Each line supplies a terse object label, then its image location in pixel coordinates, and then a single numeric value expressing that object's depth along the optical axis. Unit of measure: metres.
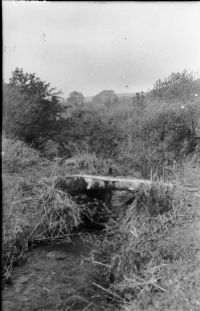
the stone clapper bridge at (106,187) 9.27
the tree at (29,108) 11.98
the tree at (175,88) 14.23
